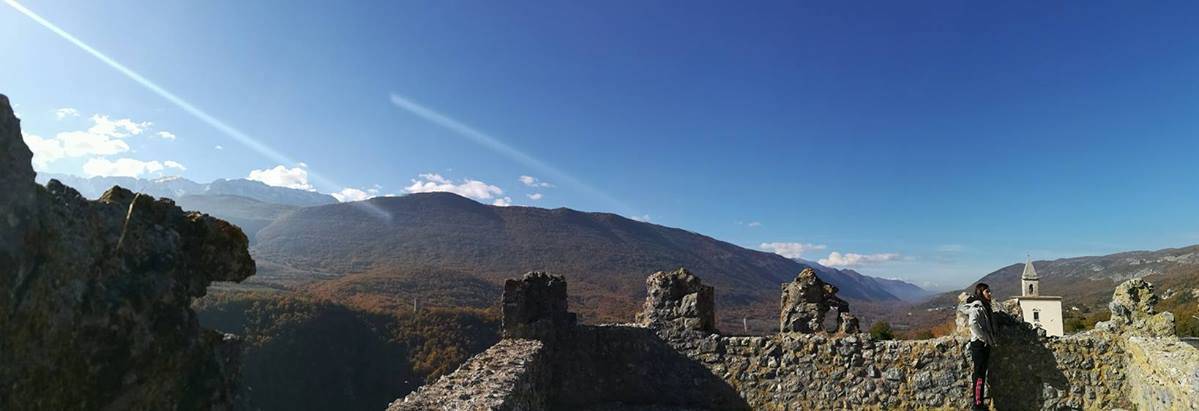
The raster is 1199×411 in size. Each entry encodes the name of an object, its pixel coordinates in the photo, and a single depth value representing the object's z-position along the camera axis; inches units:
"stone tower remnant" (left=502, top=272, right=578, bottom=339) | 385.4
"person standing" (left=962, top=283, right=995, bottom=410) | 322.3
